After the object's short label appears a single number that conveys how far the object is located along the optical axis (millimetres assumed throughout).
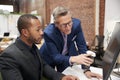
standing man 1686
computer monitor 976
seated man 1276
